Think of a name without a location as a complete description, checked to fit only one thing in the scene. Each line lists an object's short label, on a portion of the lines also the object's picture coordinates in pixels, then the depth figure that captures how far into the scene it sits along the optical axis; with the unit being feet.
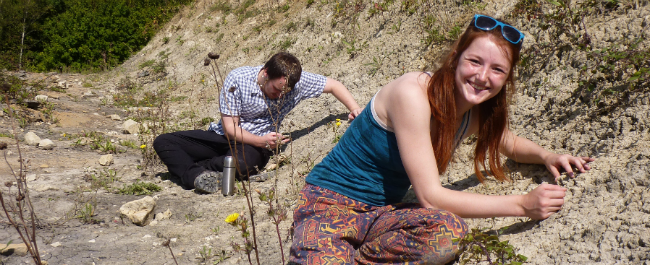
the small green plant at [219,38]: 32.91
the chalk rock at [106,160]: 15.44
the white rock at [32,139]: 16.76
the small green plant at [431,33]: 15.27
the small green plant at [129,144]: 17.92
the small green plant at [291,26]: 25.80
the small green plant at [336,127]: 14.30
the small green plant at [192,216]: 11.04
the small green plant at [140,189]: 12.85
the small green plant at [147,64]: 35.75
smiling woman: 6.29
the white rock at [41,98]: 22.70
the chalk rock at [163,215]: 11.09
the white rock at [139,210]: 10.54
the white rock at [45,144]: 16.59
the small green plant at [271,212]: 5.45
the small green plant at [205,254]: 8.94
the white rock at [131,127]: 20.26
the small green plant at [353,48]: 18.69
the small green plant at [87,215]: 10.50
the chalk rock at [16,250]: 8.61
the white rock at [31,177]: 13.10
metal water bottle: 12.34
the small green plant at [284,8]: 29.66
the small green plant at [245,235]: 5.04
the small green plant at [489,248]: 6.10
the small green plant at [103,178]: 13.02
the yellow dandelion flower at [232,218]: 6.75
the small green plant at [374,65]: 16.58
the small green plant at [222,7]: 36.24
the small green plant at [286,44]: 24.46
